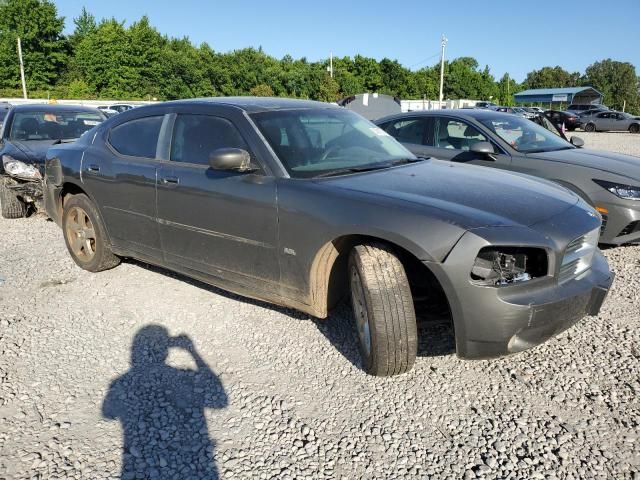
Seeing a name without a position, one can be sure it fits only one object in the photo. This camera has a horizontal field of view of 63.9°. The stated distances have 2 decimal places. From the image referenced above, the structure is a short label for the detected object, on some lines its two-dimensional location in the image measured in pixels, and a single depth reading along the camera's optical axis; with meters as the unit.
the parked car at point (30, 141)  6.51
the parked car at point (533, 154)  4.88
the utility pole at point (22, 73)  45.03
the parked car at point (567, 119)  31.12
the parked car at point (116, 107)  26.24
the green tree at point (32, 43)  49.47
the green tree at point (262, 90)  54.62
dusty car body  2.56
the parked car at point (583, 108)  33.70
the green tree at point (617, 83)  90.00
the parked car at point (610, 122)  30.94
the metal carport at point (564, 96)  60.53
